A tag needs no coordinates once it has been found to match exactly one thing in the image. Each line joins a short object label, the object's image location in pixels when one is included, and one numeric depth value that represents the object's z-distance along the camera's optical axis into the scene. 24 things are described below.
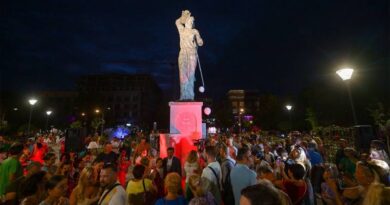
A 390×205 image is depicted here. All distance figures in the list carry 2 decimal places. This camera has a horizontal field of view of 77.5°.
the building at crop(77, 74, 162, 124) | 95.62
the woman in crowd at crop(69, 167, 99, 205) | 3.88
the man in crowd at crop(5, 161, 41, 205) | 3.93
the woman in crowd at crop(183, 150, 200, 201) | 5.74
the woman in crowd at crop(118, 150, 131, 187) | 7.06
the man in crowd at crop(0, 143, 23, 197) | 5.57
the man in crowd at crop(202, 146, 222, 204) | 4.73
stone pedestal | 12.14
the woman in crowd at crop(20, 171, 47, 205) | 3.43
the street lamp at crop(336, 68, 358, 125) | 9.98
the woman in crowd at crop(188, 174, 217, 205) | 3.68
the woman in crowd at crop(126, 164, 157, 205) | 4.13
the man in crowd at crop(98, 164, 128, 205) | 3.51
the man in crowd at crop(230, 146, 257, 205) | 4.61
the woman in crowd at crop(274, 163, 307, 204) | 4.05
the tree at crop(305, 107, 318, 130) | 38.97
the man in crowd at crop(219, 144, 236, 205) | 4.91
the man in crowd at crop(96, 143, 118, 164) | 7.48
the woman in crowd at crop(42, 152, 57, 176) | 6.64
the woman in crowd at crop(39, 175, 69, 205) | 3.37
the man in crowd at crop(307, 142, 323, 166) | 8.28
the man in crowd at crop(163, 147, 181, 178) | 6.77
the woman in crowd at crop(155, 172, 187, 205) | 3.43
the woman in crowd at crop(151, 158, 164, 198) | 5.72
